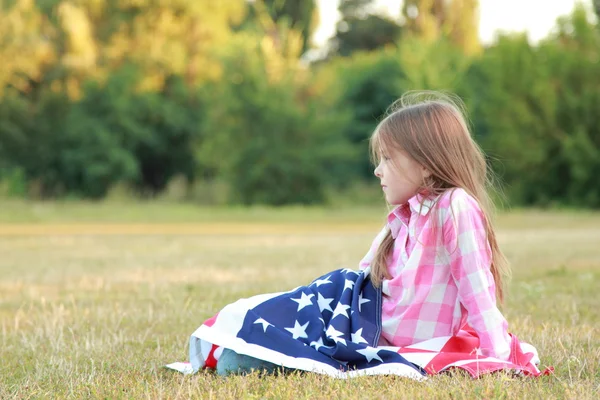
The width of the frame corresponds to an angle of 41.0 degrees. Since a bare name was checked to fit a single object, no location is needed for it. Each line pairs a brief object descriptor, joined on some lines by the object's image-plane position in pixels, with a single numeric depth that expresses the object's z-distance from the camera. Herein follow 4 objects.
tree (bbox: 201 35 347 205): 25.42
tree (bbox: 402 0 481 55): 41.22
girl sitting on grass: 3.38
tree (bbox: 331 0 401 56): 47.03
